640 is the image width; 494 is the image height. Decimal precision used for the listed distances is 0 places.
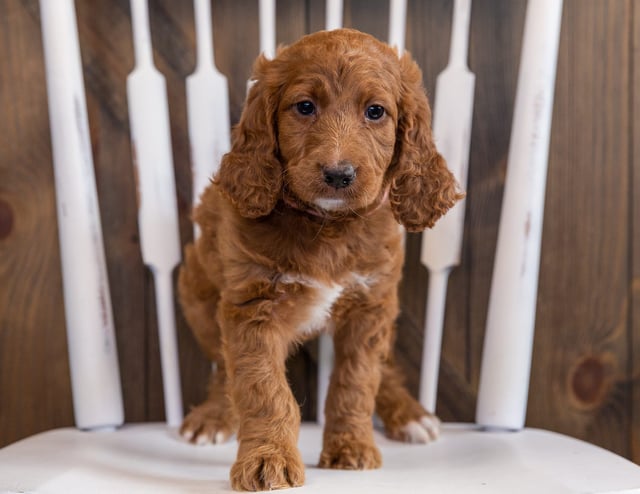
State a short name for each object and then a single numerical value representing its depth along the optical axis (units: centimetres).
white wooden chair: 115
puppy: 110
